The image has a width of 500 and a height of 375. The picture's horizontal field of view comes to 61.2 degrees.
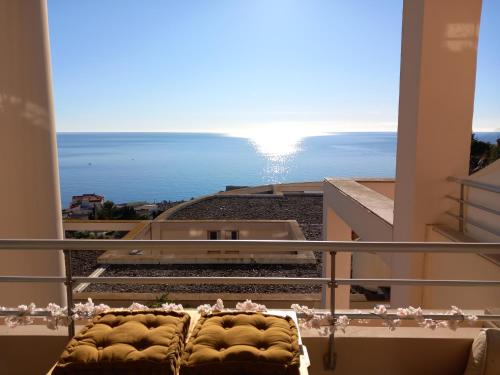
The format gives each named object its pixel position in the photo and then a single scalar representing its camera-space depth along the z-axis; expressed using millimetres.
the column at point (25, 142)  3506
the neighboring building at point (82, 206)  40738
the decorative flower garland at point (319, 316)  2430
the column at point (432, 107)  4547
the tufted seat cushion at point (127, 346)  1789
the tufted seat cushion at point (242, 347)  1788
